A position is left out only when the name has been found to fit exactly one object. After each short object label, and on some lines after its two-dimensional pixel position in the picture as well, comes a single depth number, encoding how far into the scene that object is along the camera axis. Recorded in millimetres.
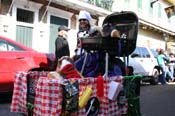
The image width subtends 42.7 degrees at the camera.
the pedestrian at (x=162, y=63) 10269
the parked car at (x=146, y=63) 8741
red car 5002
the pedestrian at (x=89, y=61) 2620
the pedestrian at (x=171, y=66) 11467
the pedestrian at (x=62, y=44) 5069
